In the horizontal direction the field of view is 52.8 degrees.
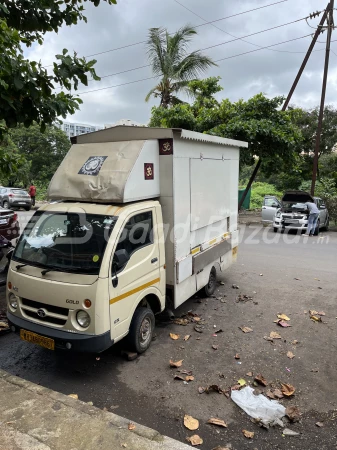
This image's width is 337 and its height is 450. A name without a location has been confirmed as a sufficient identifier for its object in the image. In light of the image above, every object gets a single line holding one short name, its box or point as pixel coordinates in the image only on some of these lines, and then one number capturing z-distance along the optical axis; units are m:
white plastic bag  3.14
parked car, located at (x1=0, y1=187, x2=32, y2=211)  20.66
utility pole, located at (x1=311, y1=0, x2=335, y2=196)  14.17
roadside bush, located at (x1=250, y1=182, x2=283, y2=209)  25.34
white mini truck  3.51
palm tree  16.62
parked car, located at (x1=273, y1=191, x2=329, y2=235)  13.53
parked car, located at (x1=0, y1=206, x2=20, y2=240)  8.93
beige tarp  3.95
